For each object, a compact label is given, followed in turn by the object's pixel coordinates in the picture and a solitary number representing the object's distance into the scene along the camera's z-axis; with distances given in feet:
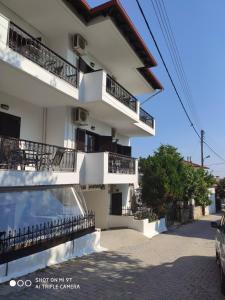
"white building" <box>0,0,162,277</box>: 26.00
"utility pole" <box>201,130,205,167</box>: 109.81
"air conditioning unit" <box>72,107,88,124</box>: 39.19
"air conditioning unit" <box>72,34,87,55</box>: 38.99
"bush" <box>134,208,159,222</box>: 51.91
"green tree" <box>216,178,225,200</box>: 139.95
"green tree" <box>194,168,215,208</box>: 86.15
